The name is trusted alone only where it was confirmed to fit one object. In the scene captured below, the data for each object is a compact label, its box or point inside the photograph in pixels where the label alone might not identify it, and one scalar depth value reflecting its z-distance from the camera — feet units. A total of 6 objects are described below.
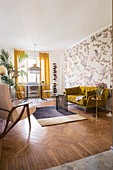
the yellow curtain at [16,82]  22.09
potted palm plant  18.12
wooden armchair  6.41
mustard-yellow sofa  11.88
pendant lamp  20.00
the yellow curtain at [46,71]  24.31
